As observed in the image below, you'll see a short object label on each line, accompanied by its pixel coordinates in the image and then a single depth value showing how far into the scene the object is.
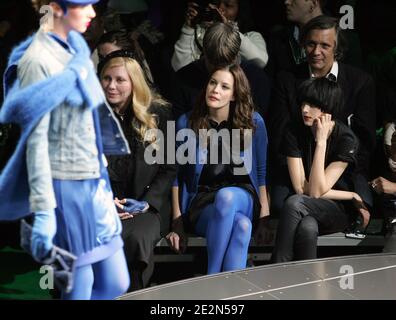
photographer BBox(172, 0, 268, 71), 8.95
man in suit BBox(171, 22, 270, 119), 8.41
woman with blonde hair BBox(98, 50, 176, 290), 7.71
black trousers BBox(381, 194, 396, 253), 8.54
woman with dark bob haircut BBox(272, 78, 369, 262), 8.40
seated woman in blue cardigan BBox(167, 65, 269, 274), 8.37
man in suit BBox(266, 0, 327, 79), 9.20
